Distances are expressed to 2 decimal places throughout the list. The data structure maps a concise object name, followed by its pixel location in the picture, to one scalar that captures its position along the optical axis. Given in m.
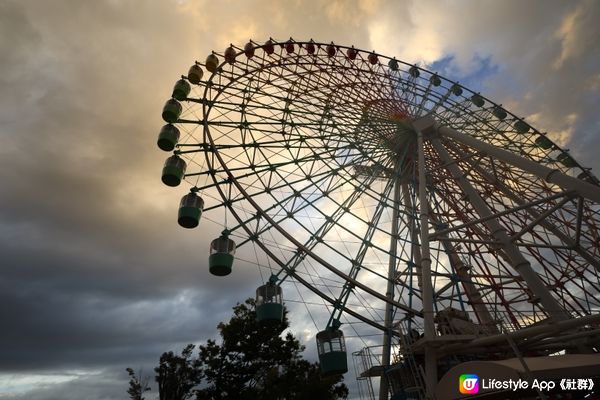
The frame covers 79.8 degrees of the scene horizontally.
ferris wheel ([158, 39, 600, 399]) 10.34
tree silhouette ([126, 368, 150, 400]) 17.72
